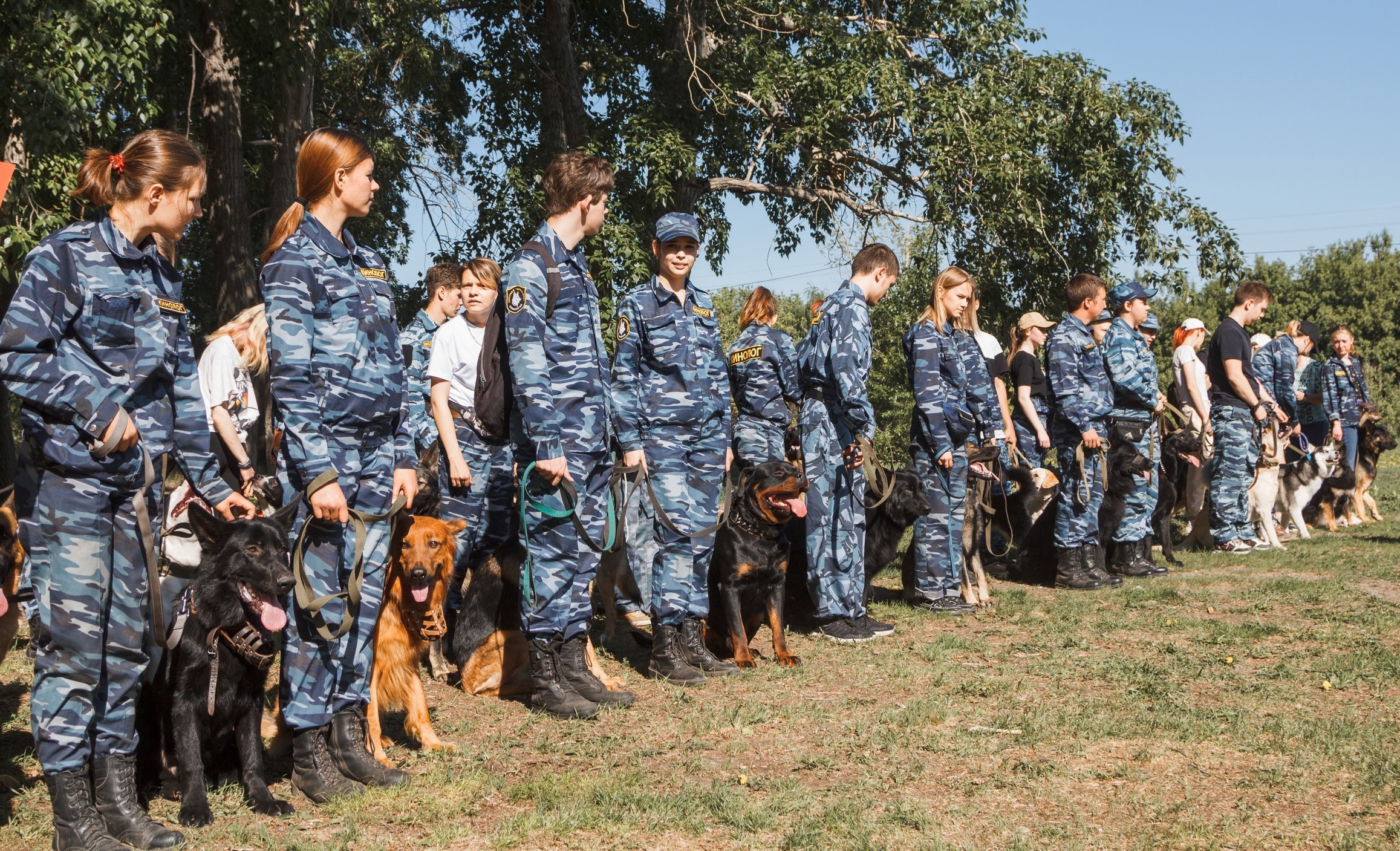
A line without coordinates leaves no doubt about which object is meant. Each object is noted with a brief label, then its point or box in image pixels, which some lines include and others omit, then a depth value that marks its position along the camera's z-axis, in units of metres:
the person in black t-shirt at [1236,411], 10.59
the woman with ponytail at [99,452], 3.33
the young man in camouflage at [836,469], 6.97
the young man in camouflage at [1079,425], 8.95
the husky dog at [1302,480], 12.09
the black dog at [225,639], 3.76
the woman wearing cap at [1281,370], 12.41
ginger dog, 4.66
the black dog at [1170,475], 10.07
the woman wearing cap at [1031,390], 9.64
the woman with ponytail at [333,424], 3.86
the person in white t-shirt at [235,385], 5.32
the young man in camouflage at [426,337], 6.51
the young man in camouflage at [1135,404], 9.12
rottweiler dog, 6.32
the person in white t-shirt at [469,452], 6.09
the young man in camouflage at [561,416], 5.02
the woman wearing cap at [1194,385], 10.44
